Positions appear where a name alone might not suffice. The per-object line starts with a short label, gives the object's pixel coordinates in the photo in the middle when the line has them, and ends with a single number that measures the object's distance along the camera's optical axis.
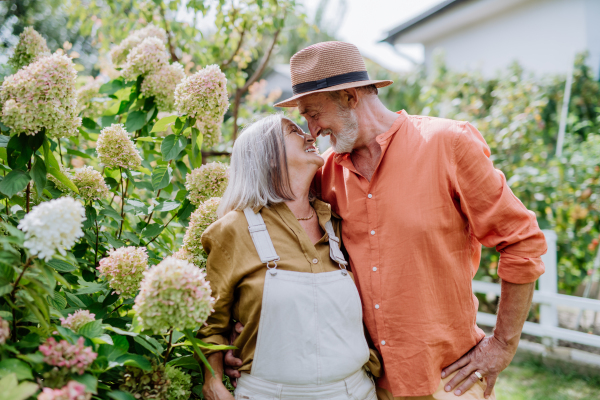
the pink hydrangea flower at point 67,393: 1.10
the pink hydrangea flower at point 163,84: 2.35
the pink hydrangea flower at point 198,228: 2.10
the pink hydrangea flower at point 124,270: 1.66
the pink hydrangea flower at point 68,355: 1.21
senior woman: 1.85
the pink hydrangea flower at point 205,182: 2.20
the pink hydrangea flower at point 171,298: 1.30
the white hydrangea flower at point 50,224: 1.11
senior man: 1.99
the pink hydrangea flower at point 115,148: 1.98
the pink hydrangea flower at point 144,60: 2.34
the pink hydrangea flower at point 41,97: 1.51
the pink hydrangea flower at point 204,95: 2.07
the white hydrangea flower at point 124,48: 2.72
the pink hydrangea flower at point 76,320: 1.43
